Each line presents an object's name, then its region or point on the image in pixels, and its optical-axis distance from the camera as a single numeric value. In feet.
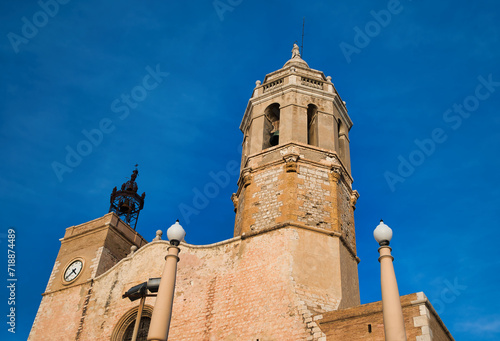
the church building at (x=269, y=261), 51.78
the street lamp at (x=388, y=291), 31.37
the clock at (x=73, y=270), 75.34
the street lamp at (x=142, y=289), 39.29
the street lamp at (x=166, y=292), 34.24
